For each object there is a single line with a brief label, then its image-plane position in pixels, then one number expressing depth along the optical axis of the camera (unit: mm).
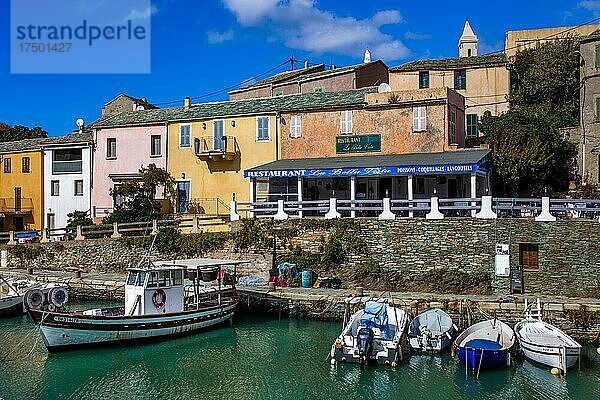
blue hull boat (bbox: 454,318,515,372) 19125
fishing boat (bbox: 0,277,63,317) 27531
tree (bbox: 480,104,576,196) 33719
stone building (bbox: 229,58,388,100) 43938
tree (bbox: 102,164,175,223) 36506
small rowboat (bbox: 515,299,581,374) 18984
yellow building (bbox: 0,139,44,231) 44406
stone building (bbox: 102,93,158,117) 55250
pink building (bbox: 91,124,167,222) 39438
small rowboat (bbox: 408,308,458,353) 20953
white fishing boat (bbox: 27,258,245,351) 21359
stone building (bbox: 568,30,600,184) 36469
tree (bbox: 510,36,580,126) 42625
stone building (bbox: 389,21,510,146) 43469
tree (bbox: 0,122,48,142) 61406
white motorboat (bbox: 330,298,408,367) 19766
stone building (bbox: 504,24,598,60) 50688
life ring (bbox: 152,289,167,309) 23297
